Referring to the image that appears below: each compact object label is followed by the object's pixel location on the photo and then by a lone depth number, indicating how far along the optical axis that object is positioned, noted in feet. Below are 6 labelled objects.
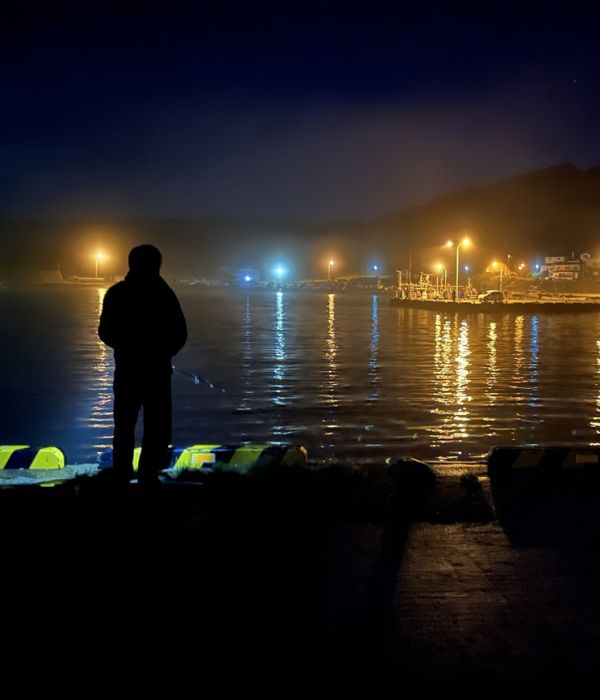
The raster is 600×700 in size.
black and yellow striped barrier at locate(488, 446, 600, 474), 22.08
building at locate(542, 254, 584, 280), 401.25
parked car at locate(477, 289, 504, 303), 188.69
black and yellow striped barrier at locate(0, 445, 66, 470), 24.17
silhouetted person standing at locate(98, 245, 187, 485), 18.02
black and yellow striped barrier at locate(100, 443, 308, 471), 22.34
